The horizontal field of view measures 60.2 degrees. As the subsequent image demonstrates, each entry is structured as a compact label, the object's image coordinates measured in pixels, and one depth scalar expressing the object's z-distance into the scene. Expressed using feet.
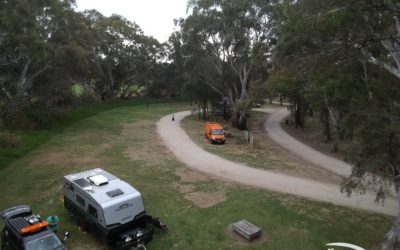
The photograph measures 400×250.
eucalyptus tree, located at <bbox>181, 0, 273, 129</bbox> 115.03
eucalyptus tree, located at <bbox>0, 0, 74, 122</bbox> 76.18
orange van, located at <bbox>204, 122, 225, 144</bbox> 105.09
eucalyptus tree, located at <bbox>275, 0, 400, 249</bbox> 41.22
